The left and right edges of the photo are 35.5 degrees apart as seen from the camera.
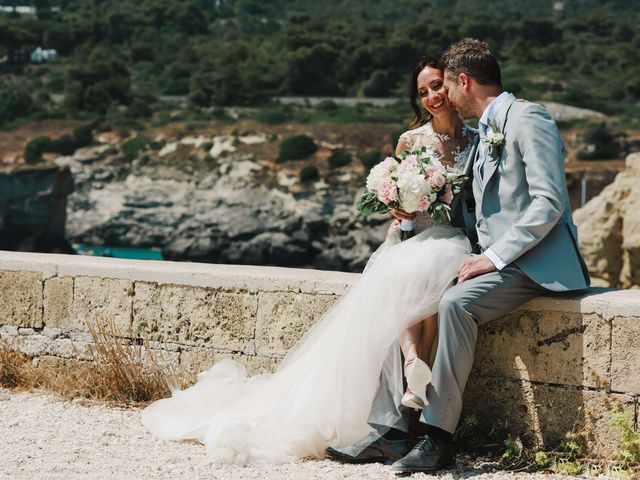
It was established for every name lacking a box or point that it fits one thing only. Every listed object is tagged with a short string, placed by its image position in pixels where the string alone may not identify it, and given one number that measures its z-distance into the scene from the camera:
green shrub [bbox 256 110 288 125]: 71.75
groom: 3.55
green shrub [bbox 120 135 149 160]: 70.12
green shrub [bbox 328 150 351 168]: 67.75
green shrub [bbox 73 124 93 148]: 70.56
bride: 3.74
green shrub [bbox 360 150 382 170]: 66.12
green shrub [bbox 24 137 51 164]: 68.56
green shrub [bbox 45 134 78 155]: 70.12
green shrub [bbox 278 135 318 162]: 67.97
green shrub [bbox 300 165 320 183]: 67.50
